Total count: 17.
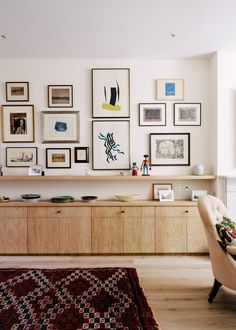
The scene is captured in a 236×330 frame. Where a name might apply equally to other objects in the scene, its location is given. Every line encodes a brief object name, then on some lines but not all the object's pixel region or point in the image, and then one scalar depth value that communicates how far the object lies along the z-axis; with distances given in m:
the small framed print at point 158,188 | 4.03
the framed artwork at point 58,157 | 4.05
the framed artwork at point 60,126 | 4.03
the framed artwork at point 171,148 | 4.04
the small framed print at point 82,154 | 4.04
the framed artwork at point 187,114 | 4.04
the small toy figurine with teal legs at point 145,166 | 3.94
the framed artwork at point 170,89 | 4.02
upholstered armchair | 2.25
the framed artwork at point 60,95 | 4.03
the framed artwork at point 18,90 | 4.03
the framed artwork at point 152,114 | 4.04
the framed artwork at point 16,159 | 4.06
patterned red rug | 2.14
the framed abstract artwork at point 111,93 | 4.02
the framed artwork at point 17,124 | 4.05
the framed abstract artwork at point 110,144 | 4.03
